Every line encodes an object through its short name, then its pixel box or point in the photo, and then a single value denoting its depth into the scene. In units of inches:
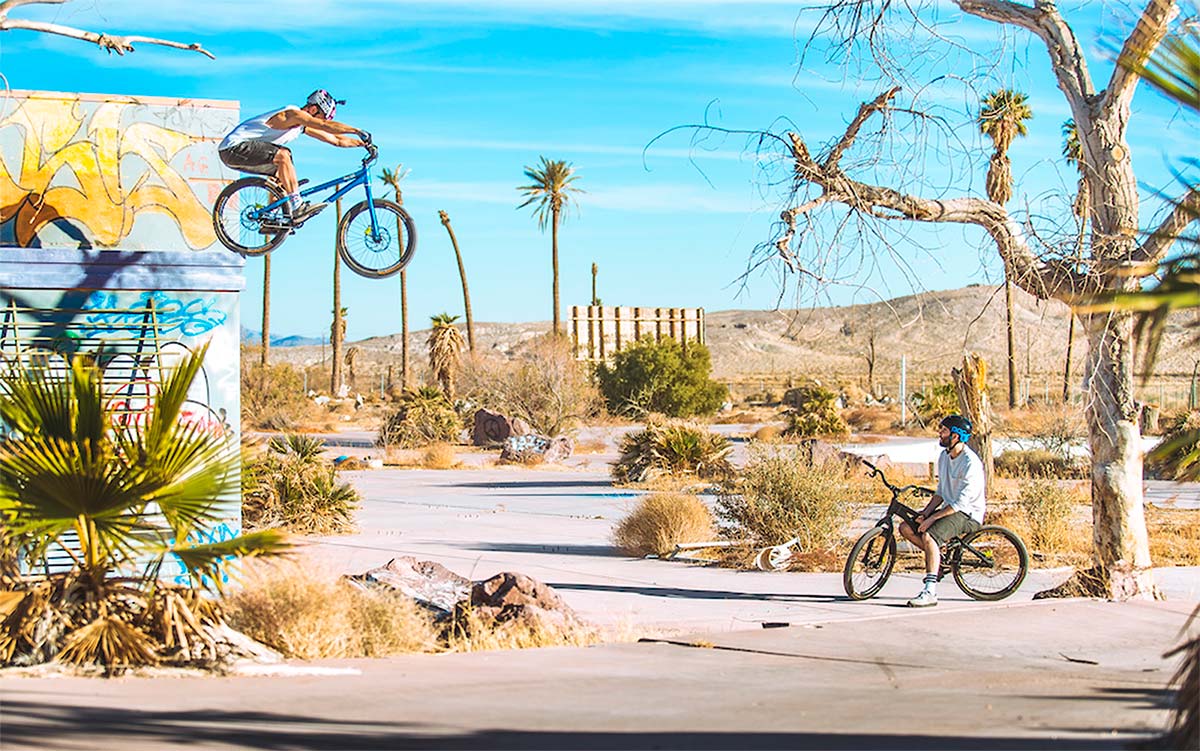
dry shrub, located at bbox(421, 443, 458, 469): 1515.7
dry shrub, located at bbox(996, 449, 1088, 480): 1182.3
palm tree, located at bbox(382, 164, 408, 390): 2493.8
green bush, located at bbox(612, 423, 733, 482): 1206.9
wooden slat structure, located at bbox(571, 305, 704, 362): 2741.1
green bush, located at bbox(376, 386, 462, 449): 1817.2
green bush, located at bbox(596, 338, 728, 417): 2388.0
